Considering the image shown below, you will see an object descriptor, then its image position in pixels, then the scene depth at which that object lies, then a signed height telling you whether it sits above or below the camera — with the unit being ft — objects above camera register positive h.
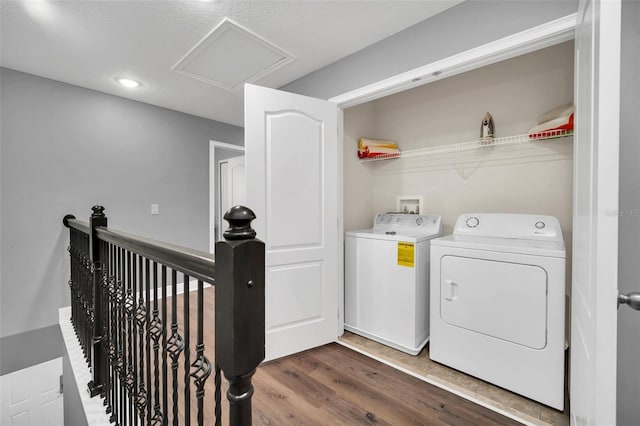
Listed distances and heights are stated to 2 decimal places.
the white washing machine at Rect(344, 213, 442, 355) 7.20 -2.00
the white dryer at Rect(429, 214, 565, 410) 5.20 -1.96
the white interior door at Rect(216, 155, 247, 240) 14.58 +1.35
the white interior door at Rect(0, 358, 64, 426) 8.29 -5.73
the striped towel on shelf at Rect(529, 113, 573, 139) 6.00 +1.79
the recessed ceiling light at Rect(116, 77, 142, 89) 9.00 +4.17
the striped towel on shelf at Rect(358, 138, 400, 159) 9.25 +1.99
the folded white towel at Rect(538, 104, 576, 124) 6.04 +2.17
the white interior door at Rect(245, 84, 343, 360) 6.77 +0.04
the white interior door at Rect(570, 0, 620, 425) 2.24 -0.03
